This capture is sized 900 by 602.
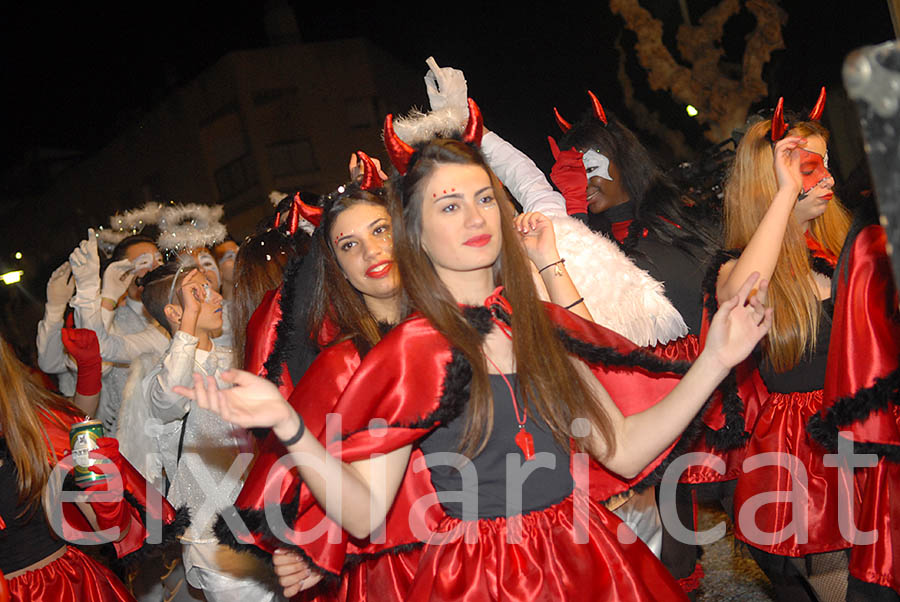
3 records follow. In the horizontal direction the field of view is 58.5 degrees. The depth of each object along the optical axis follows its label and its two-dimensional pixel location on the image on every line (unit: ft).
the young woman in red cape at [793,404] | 9.97
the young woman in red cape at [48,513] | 9.32
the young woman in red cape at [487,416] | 6.50
